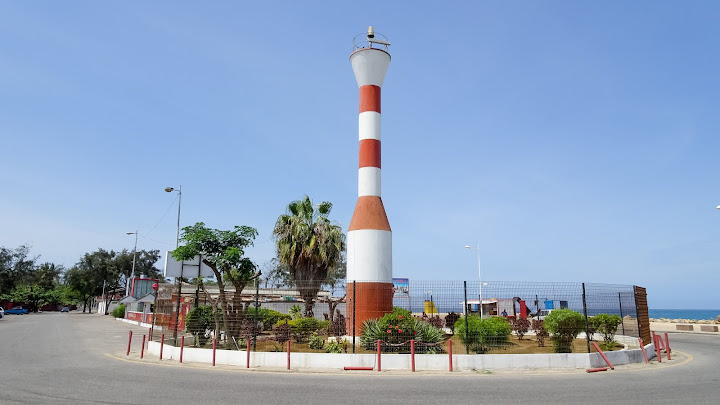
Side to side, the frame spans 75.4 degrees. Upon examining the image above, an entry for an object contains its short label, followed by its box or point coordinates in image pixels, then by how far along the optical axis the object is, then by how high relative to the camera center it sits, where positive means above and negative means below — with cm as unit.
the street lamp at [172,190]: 3412 +787
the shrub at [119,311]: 6368 -162
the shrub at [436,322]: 2138 -83
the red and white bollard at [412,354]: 1488 -159
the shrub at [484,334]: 1672 -107
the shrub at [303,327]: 2063 -111
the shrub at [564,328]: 1711 -82
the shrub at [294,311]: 3213 -62
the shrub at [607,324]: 2047 -77
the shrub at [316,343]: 1827 -157
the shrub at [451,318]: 2365 -74
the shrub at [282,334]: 1830 -127
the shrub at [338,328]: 2223 -121
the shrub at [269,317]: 2772 -97
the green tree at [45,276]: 11188 +542
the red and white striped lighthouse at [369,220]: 2120 +379
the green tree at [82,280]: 9450 +381
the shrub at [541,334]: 1945 -118
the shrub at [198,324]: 2020 -101
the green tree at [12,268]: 8994 +620
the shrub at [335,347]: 1722 -162
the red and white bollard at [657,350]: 1752 -164
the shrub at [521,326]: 2203 -99
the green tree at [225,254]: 1950 +192
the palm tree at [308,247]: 3019 +355
